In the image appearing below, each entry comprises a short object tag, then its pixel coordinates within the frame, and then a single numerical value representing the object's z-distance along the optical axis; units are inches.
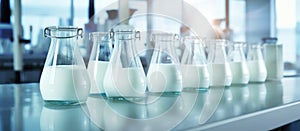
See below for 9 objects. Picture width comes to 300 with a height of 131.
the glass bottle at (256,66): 39.2
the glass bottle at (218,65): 31.5
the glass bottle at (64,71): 20.2
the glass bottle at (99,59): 24.6
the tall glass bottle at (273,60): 43.6
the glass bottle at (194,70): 28.5
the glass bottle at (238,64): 35.2
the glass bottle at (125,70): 21.9
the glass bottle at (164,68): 25.2
